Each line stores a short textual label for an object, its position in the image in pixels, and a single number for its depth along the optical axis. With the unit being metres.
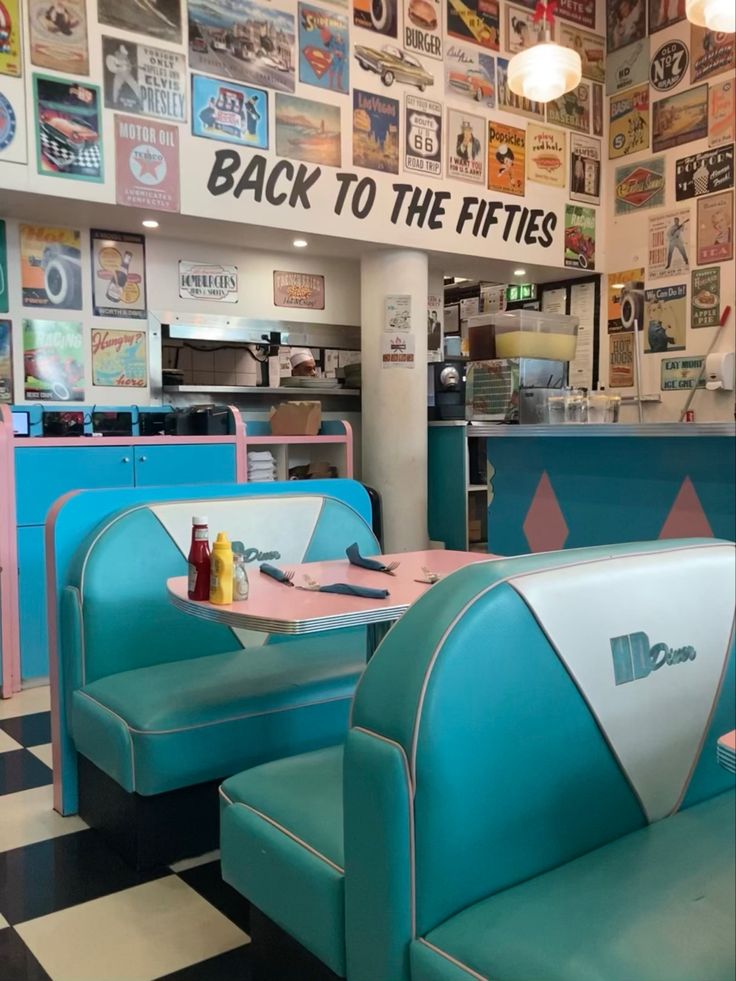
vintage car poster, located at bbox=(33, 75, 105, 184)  4.66
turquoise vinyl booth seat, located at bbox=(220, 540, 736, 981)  1.27
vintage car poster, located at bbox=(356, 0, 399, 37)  5.85
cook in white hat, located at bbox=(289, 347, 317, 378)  6.40
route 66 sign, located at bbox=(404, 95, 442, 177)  6.07
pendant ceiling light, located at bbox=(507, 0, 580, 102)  4.41
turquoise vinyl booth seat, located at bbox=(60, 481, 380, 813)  2.42
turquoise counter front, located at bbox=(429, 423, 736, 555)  3.21
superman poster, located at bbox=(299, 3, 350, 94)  5.62
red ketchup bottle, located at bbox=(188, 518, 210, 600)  2.23
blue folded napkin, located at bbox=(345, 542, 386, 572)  2.62
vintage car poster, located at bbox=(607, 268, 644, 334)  6.73
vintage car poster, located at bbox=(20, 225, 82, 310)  5.31
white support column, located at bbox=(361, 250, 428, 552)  6.18
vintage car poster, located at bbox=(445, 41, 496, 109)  6.29
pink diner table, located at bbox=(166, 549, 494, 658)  1.92
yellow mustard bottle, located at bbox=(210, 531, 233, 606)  2.14
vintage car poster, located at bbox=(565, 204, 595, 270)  6.95
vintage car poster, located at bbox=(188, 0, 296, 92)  5.19
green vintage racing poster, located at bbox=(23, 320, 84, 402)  5.34
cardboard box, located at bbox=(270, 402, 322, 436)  5.69
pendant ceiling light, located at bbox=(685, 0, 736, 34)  3.85
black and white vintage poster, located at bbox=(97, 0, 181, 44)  4.85
